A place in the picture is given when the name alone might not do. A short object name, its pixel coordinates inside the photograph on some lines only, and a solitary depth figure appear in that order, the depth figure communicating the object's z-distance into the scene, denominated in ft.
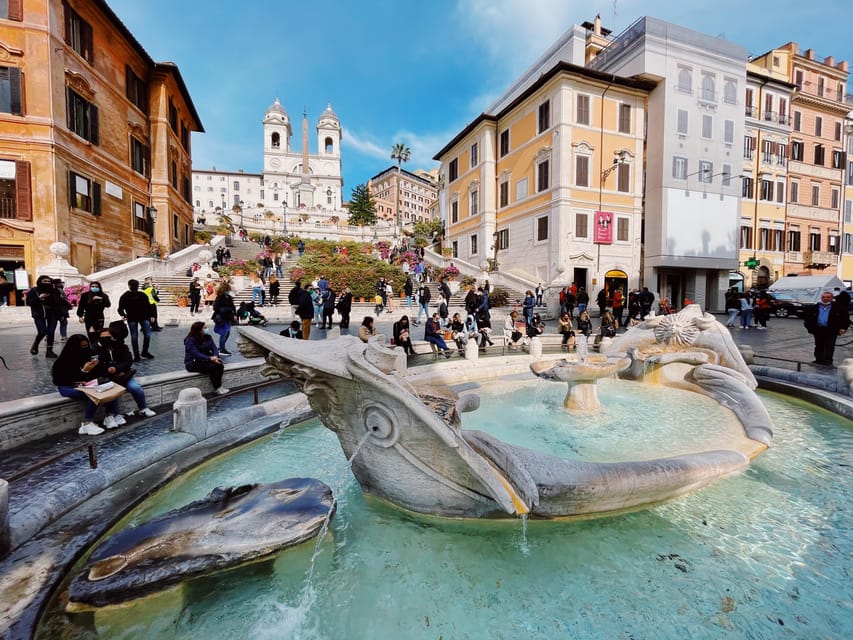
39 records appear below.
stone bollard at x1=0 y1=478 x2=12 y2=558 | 7.93
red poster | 81.61
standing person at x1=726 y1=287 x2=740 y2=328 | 51.55
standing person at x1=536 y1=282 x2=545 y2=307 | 70.74
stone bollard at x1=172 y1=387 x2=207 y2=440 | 13.76
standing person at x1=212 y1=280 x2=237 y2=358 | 29.04
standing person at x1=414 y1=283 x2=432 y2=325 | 52.42
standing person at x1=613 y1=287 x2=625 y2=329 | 58.52
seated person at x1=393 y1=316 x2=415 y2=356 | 30.73
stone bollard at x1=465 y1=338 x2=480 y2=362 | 28.17
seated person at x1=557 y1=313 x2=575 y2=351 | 37.73
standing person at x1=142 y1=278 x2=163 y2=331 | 38.91
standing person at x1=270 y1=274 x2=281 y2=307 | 60.13
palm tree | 222.07
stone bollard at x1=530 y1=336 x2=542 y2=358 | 31.04
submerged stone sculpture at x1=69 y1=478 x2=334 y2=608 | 7.29
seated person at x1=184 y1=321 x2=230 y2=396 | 19.72
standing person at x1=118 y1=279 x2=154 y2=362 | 26.99
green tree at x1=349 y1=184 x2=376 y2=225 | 211.61
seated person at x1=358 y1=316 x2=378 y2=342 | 26.81
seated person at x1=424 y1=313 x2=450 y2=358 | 33.32
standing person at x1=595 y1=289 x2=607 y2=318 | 62.08
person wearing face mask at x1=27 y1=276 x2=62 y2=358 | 26.53
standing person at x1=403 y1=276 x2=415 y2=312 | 64.28
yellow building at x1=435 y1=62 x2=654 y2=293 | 79.25
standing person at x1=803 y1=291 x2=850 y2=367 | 26.84
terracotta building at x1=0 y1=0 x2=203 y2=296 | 56.34
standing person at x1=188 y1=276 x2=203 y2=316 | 49.16
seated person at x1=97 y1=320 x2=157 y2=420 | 15.74
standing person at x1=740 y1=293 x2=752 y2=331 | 51.31
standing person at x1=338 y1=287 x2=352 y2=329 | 45.68
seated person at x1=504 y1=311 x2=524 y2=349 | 38.72
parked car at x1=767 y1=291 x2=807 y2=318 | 69.51
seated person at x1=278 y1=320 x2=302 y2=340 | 29.63
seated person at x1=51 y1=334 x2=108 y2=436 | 14.61
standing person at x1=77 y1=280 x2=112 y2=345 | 23.84
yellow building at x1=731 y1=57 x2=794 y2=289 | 97.35
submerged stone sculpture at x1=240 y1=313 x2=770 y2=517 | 8.75
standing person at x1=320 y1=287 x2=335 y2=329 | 45.11
